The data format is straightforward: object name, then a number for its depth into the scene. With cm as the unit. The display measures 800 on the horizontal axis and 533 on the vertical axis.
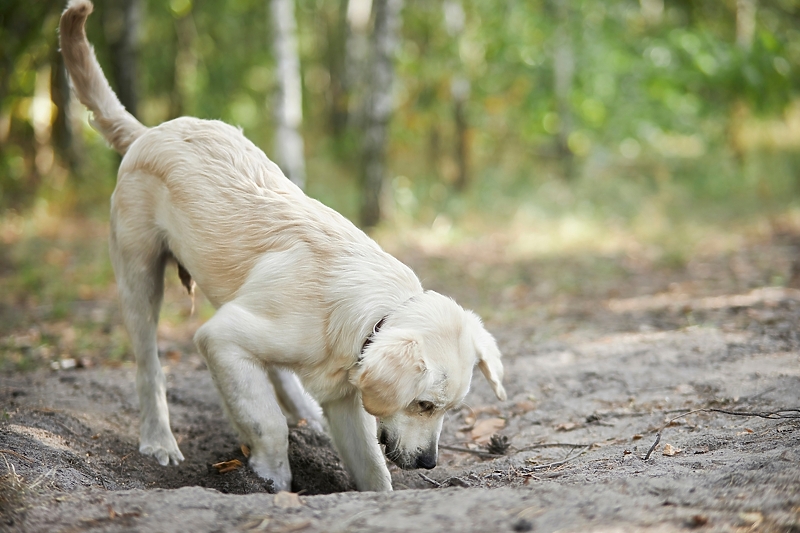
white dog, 359
